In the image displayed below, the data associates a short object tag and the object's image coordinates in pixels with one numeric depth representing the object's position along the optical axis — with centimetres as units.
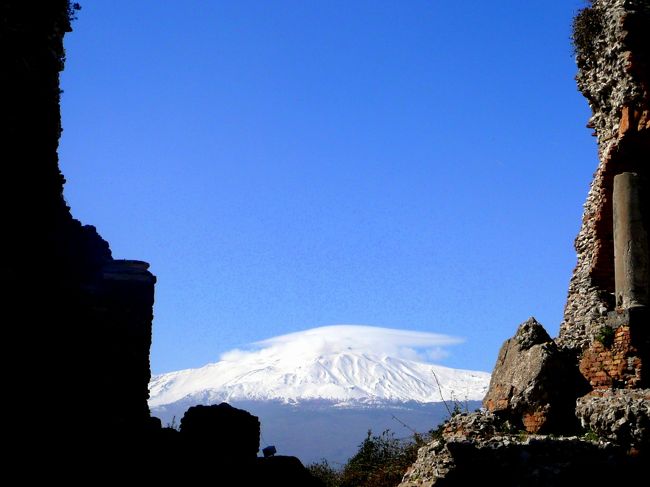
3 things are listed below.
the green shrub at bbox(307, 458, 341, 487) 2233
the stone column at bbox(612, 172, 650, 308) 1714
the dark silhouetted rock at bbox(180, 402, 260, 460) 1293
